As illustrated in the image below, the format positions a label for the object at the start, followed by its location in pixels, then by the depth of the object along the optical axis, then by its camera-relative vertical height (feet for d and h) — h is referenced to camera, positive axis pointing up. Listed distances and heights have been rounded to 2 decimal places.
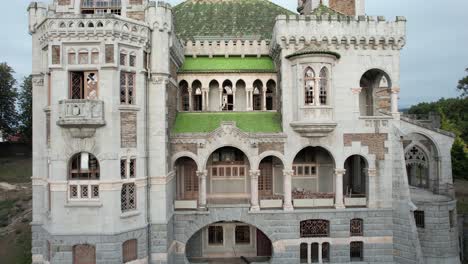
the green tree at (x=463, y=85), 167.66 +28.09
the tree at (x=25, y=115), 206.69 +20.42
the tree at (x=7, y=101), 196.32 +27.80
